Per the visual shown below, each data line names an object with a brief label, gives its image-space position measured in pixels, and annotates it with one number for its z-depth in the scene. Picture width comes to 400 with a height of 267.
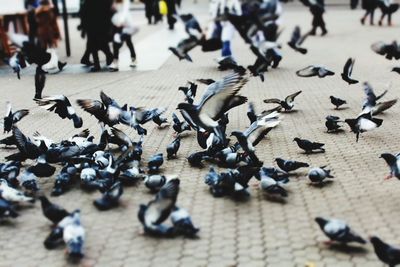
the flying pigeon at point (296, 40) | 10.93
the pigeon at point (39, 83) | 8.50
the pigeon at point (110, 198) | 4.64
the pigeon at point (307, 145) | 6.06
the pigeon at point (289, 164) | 5.31
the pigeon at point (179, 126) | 7.00
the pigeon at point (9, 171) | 5.05
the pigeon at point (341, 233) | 3.77
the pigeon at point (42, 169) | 5.28
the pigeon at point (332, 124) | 6.99
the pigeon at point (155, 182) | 4.89
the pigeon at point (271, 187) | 4.78
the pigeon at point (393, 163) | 4.74
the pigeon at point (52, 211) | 4.17
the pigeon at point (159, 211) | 4.02
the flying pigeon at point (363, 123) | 6.57
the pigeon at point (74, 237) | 3.72
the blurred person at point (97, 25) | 12.63
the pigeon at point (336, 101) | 8.25
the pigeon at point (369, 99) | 6.98
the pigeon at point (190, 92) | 7.53
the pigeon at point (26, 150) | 5.68
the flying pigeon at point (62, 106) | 6.76
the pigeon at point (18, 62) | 10.85
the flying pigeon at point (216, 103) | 5.39
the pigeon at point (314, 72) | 8.52
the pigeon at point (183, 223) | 4.06
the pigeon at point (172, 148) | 5.98
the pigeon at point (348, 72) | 8.35
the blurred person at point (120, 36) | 13.09
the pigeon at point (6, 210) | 4.40
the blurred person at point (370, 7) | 21.58
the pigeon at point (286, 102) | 8.11
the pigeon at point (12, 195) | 4.61
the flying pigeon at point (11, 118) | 6.89
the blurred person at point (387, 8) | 21.20
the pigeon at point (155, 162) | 5.50
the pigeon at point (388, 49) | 7.87
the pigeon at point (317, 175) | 5.04
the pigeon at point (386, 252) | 3.39
